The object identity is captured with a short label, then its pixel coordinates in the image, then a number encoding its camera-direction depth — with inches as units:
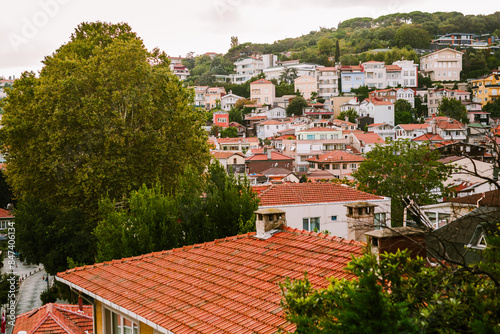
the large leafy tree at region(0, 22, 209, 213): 841.5
